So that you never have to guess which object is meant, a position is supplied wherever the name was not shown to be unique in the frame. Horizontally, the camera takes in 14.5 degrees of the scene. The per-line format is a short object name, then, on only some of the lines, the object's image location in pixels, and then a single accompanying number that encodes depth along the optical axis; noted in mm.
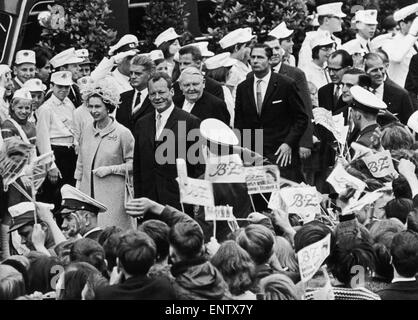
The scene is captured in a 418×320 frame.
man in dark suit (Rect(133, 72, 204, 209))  13734
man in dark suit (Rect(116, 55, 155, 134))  15938
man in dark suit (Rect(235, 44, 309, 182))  15109
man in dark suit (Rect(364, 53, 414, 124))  16234
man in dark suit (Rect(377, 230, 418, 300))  10156
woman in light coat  14281
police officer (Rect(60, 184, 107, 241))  12867
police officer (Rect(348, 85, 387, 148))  13898
